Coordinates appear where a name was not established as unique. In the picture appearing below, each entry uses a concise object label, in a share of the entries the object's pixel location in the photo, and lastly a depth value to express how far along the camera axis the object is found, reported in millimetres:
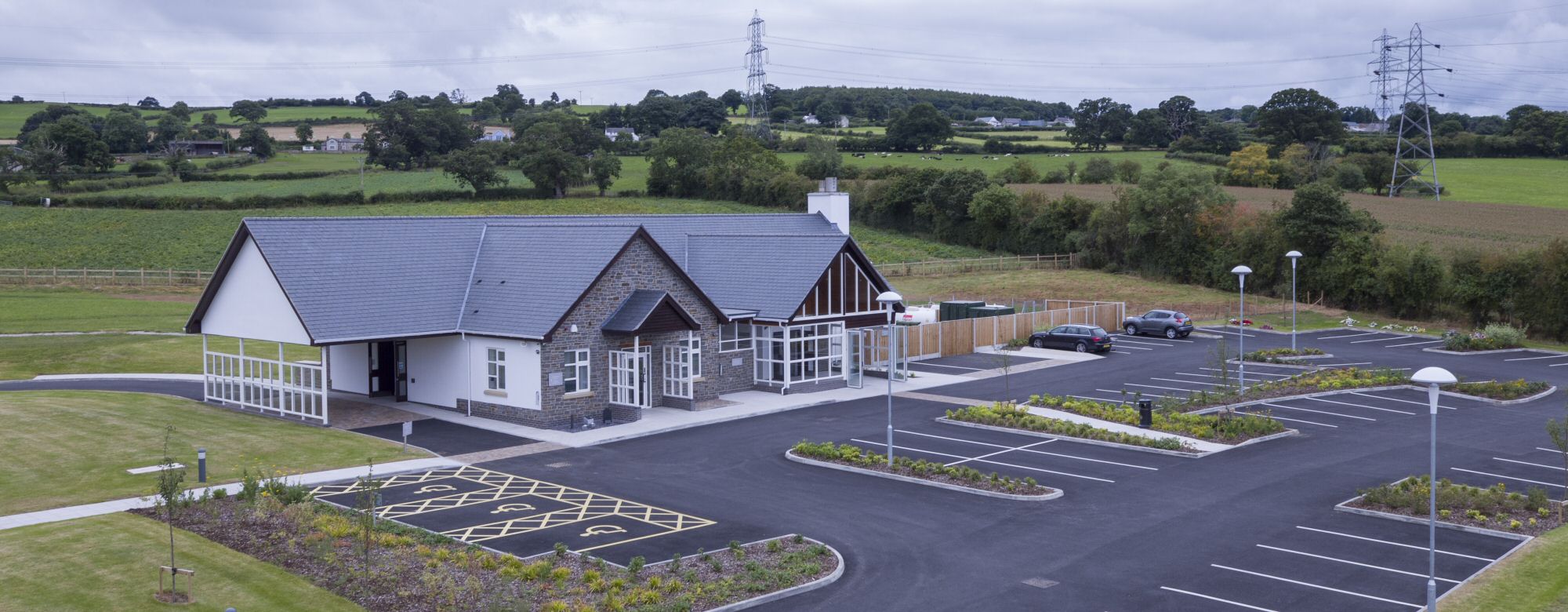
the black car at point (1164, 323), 49125
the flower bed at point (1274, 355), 42031
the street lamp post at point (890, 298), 25656
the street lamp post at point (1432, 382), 14820
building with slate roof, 30203
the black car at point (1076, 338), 44625
